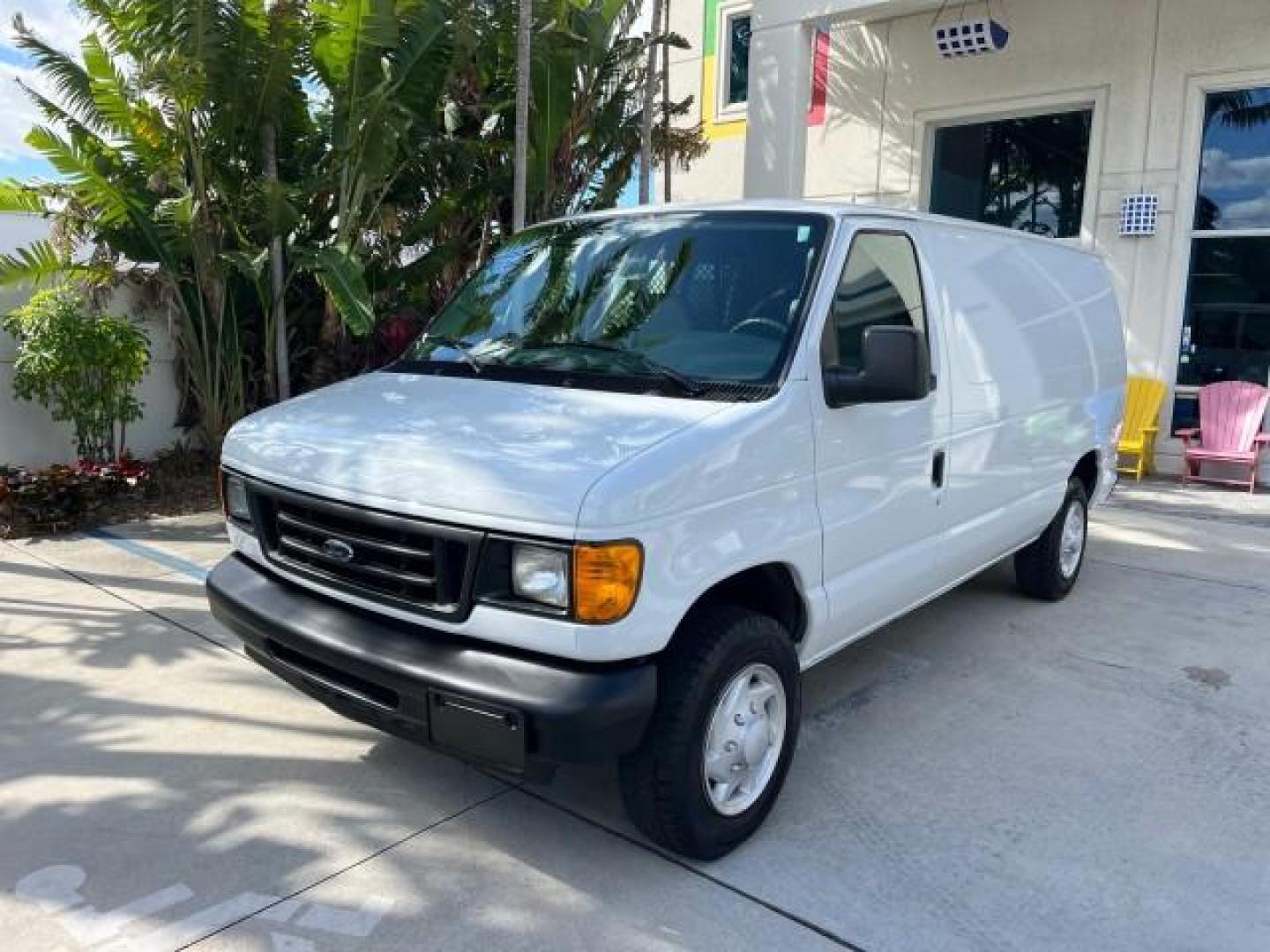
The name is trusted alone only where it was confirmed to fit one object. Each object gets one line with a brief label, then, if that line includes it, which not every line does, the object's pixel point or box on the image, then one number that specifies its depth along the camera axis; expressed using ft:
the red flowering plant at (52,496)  22.22
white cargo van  8.80
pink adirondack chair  32.12
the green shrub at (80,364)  23.30
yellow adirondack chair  33.83
